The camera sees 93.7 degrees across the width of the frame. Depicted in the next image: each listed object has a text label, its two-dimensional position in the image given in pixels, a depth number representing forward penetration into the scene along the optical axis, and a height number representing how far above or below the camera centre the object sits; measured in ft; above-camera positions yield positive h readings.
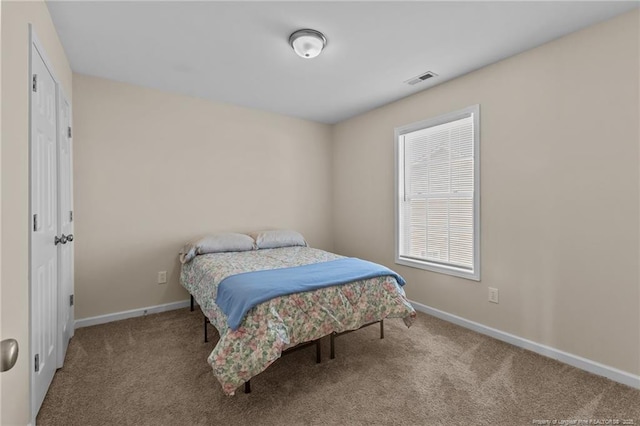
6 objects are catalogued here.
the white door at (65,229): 7.05 -0.42
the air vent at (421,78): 9.22 +4.28
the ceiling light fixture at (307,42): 7.03 +4.09
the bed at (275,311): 5.71 -2.25
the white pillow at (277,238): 11.53 -1.01
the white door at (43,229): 5.21 -0.32
